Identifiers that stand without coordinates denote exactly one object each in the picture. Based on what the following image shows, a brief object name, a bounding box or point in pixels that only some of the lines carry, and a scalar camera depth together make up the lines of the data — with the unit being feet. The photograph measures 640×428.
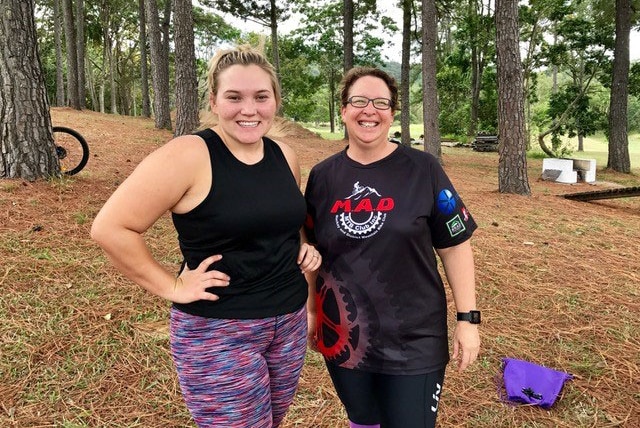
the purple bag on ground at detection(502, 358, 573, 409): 9.77
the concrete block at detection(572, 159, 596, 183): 43.16
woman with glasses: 6.21
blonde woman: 5.26
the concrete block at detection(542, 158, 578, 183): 42.22
